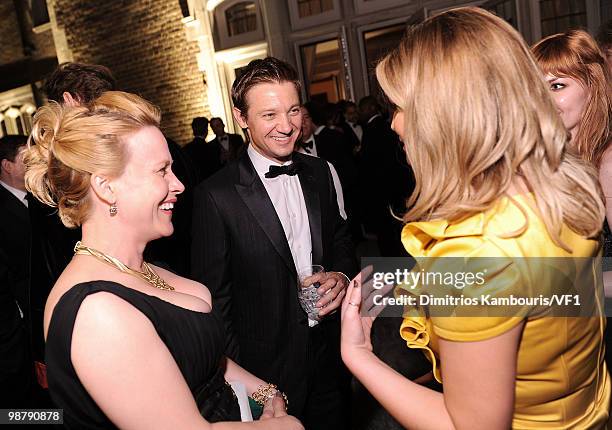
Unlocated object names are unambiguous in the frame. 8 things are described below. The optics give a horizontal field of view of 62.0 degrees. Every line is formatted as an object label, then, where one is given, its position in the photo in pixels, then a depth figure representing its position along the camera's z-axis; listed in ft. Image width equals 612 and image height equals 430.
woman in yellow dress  3.07
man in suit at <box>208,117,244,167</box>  24.27
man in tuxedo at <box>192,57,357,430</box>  6.76
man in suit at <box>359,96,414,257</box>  16.28
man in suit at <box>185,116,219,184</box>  23.04
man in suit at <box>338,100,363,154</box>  24.47
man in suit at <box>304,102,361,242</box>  19.66
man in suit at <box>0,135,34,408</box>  8.05
